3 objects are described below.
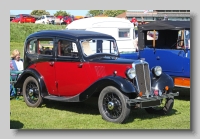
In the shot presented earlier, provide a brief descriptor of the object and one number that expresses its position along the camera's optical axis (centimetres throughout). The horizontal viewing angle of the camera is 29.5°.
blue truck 937
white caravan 1516
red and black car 681
